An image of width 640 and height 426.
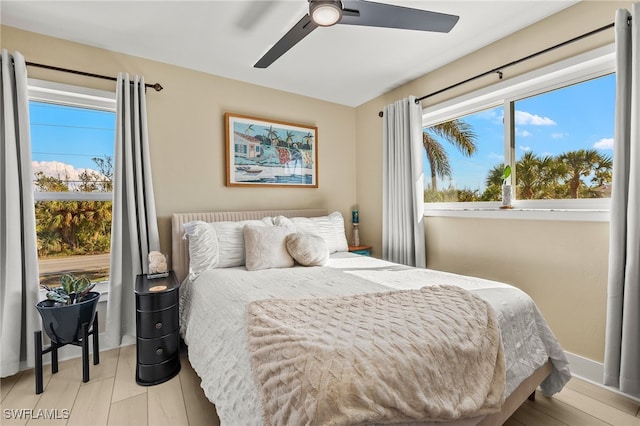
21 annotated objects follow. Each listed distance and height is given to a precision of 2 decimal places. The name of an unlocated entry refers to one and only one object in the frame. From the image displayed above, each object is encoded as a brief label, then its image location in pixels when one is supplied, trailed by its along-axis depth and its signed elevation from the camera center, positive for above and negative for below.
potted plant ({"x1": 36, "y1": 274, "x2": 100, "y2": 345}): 1.93 -0.67
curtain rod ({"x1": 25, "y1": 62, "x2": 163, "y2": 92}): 2.14 +1.04
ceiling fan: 1.42 +1.00
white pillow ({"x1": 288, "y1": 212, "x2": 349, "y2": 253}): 2.92 -0.23
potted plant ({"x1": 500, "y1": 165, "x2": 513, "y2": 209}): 2.41 +0.10
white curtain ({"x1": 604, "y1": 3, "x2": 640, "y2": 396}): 1.69 -0.13
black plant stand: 1.89 -0.98
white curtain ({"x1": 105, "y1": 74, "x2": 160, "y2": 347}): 2.38 -0.04
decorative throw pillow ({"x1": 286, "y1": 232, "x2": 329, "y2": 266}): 2.47 -0.37
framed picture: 3.03 +0.59
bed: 1.18 -0.62
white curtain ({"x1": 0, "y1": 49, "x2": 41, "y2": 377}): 2.01 -0.14
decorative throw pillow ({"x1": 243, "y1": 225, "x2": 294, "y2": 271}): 2.38 -0.35
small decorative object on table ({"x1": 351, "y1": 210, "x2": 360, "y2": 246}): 3.70 -0.30
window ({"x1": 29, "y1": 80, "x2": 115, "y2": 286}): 2.35 +0.26
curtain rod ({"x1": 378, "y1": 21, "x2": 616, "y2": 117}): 1.85 +1.06
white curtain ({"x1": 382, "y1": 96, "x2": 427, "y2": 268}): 2.97 +0.21
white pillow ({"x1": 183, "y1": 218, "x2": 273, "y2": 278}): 2.39 -0.32
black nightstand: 1.95 -0.85
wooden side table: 3.50 -0.53
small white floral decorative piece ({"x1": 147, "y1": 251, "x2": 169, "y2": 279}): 2.32 -0.46
